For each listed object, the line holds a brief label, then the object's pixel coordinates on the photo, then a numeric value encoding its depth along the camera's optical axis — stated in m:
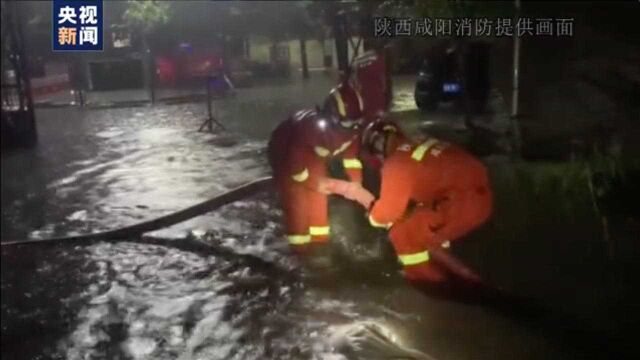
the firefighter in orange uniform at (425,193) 4.81
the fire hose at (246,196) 4.82
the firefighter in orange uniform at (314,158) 5.54
